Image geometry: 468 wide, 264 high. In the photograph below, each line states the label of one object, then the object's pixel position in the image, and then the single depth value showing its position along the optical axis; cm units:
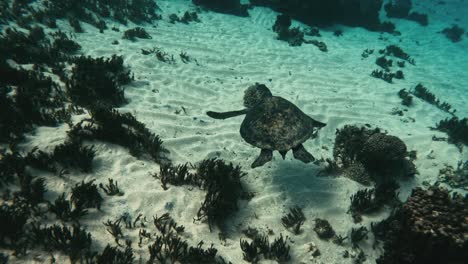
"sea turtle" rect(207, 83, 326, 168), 579
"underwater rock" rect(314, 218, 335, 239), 563
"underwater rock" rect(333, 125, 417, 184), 705
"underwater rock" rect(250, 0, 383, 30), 2056
